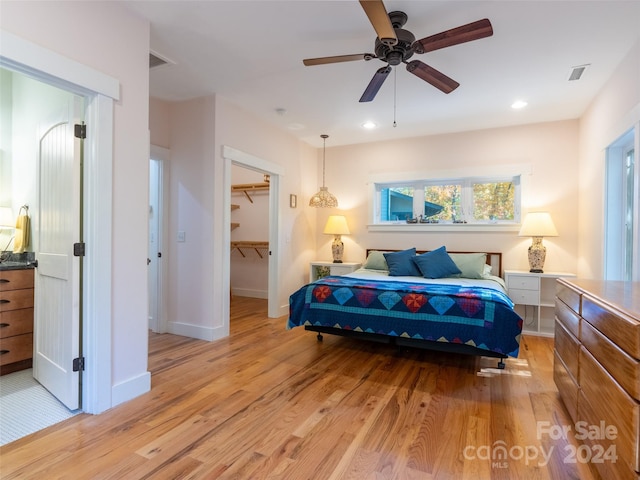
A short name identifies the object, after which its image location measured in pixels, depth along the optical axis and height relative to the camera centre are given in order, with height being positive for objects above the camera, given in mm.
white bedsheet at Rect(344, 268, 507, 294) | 3571 -432
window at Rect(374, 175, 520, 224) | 4586 +609
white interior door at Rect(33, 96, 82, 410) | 2119 -126
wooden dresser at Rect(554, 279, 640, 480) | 1243 -584
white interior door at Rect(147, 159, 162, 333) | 3898 -77
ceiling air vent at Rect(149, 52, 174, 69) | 2828 +1558
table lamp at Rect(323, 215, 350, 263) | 5102 +164
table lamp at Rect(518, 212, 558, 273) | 3949 +131
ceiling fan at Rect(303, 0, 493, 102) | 1812 +1211
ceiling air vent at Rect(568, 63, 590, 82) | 2918 +1532
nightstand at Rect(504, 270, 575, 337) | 3943 -638
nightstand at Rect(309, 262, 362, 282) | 5002 -411
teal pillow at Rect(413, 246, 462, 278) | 4059 -266
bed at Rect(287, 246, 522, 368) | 2672 -614
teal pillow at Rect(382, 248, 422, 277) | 4250 -279
